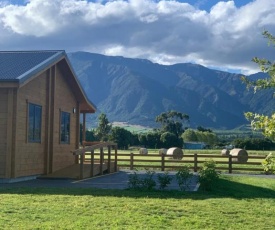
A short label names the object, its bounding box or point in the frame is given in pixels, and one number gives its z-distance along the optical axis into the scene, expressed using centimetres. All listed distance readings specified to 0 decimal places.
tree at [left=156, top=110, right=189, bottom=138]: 9504
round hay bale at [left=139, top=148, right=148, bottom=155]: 3447
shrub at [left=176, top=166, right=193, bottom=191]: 1032
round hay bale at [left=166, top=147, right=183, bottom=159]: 2701
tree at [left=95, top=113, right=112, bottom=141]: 7249
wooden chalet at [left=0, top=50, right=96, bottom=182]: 1178
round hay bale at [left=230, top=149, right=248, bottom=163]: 2642
